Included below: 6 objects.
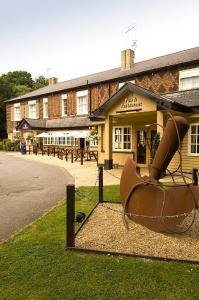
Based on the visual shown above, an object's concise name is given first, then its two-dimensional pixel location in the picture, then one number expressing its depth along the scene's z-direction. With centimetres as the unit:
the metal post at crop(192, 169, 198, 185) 850
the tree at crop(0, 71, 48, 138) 4472
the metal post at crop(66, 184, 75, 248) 515
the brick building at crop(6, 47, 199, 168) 1436
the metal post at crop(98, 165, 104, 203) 846
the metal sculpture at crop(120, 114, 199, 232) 571
